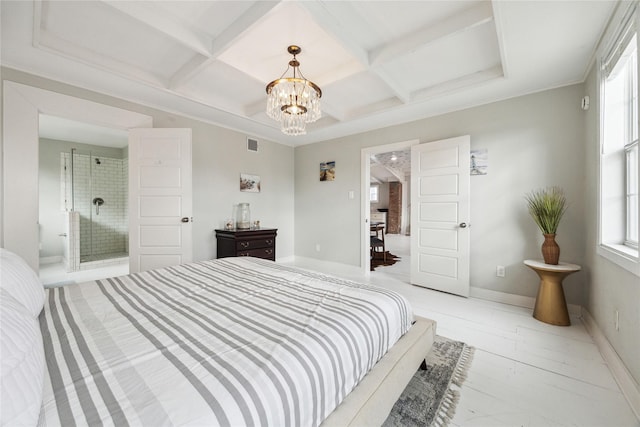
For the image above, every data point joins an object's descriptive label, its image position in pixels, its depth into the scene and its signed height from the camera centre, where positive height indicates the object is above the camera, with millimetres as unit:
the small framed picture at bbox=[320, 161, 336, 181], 4688 +752
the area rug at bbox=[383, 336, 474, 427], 1340 -1075
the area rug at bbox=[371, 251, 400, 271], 5060 -1024
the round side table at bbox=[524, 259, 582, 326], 2383 -784
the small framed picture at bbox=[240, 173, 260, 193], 4342 +493
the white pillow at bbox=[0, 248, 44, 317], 1009 -309
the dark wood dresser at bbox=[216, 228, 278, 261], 3602 -465
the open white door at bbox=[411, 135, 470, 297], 3211 -43
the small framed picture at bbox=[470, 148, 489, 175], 3139 +624
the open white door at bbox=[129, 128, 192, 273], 3107 +162
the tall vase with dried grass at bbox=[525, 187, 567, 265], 2500 -68
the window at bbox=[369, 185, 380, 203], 12166 +935
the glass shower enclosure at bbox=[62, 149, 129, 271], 5199 +164
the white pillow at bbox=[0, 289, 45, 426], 521 -369
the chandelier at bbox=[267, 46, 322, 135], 2188 +982
